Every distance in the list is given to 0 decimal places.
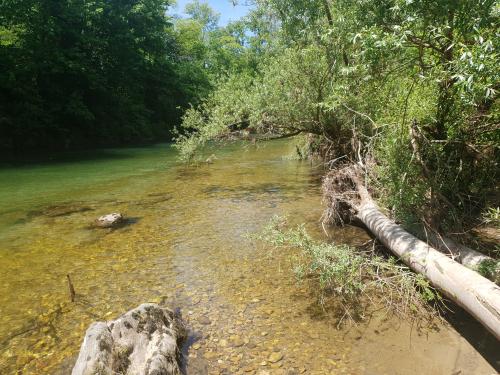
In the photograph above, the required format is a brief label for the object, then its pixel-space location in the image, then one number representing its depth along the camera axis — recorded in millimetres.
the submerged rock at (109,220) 9781
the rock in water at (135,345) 3711
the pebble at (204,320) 5176
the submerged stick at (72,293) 5877
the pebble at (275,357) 4344
